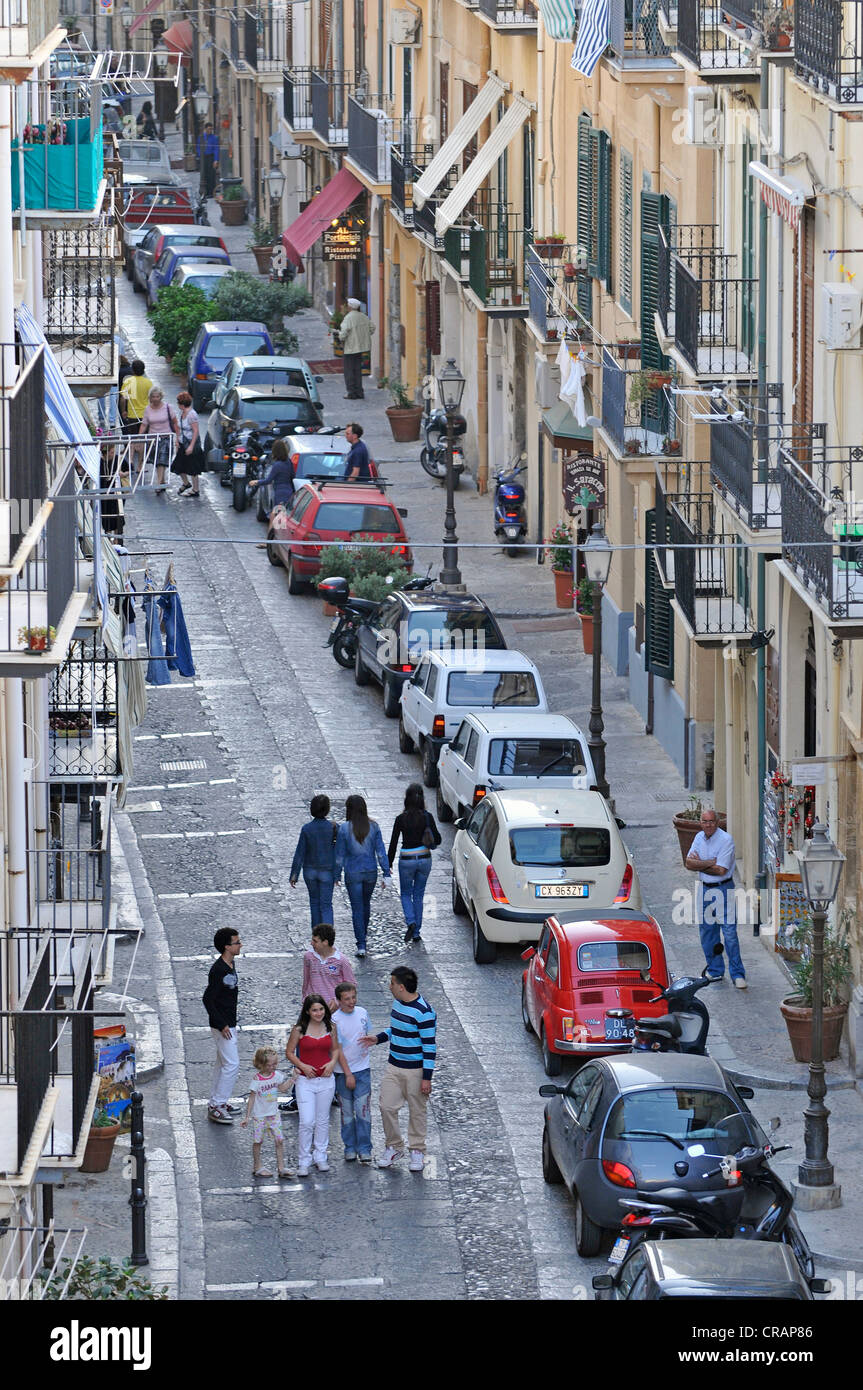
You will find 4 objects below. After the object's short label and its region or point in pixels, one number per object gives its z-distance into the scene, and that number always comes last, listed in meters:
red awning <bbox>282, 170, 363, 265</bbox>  53.31
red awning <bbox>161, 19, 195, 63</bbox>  84.06
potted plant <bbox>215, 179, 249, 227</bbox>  69.00
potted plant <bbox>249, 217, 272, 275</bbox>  59.44
